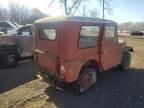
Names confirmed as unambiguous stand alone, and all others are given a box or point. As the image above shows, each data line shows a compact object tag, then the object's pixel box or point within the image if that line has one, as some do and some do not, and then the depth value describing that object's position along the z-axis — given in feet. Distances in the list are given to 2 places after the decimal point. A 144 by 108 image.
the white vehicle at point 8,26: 27.48
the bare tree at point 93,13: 72.30
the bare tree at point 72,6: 65.32
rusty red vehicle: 8.77
